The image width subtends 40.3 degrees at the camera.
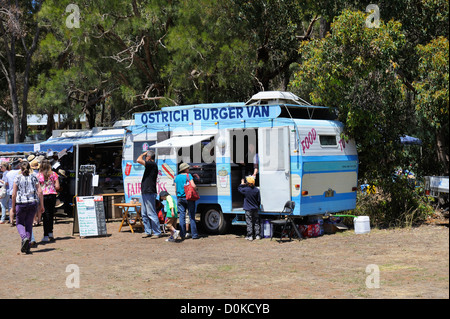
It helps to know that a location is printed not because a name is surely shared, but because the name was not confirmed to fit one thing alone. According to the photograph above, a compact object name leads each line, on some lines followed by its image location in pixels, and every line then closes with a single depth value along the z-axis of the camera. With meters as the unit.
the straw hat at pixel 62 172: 18.12
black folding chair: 12.62
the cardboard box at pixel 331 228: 13.77
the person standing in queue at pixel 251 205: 12.91
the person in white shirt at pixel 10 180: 16.83
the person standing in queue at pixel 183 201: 13.38
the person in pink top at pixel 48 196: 13.35
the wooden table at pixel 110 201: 17.48
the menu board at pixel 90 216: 14.11
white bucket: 13.27
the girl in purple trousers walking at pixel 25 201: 11.54
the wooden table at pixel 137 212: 14.97
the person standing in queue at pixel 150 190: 13.66
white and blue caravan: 12.84
